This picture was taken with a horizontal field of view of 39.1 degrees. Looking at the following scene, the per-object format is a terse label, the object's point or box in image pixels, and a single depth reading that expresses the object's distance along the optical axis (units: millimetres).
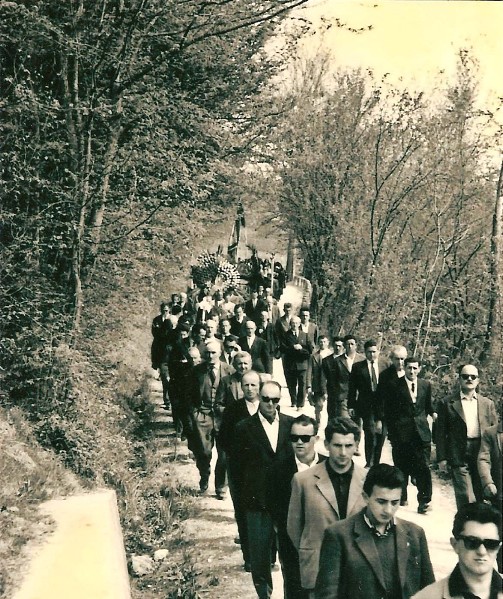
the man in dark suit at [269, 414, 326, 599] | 4723
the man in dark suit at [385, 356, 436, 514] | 7453
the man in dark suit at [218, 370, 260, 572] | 6250
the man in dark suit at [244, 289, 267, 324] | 15258
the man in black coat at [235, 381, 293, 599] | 5484
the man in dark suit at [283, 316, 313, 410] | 11727
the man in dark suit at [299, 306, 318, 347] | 11688
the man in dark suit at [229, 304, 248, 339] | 12506
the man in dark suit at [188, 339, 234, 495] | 8391
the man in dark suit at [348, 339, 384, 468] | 8414
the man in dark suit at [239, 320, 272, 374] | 10455
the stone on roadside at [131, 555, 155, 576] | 6953
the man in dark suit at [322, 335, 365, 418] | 9375
